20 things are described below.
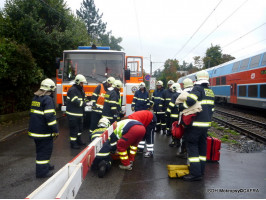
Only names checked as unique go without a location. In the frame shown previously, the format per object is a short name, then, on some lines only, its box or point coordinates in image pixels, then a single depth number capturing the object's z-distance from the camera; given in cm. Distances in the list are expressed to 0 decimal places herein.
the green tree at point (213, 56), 5481
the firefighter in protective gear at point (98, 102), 713
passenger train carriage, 1309
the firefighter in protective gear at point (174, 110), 697
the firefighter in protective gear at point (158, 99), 853
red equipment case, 546
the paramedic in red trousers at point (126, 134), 456
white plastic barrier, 179
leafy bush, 967
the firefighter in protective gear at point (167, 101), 828
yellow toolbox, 447
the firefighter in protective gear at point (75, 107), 633
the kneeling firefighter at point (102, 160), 449
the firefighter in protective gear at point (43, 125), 445
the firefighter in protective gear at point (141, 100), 834
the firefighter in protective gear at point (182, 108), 553
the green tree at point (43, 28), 1259
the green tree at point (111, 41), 5816
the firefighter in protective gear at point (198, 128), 435
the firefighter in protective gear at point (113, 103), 638
